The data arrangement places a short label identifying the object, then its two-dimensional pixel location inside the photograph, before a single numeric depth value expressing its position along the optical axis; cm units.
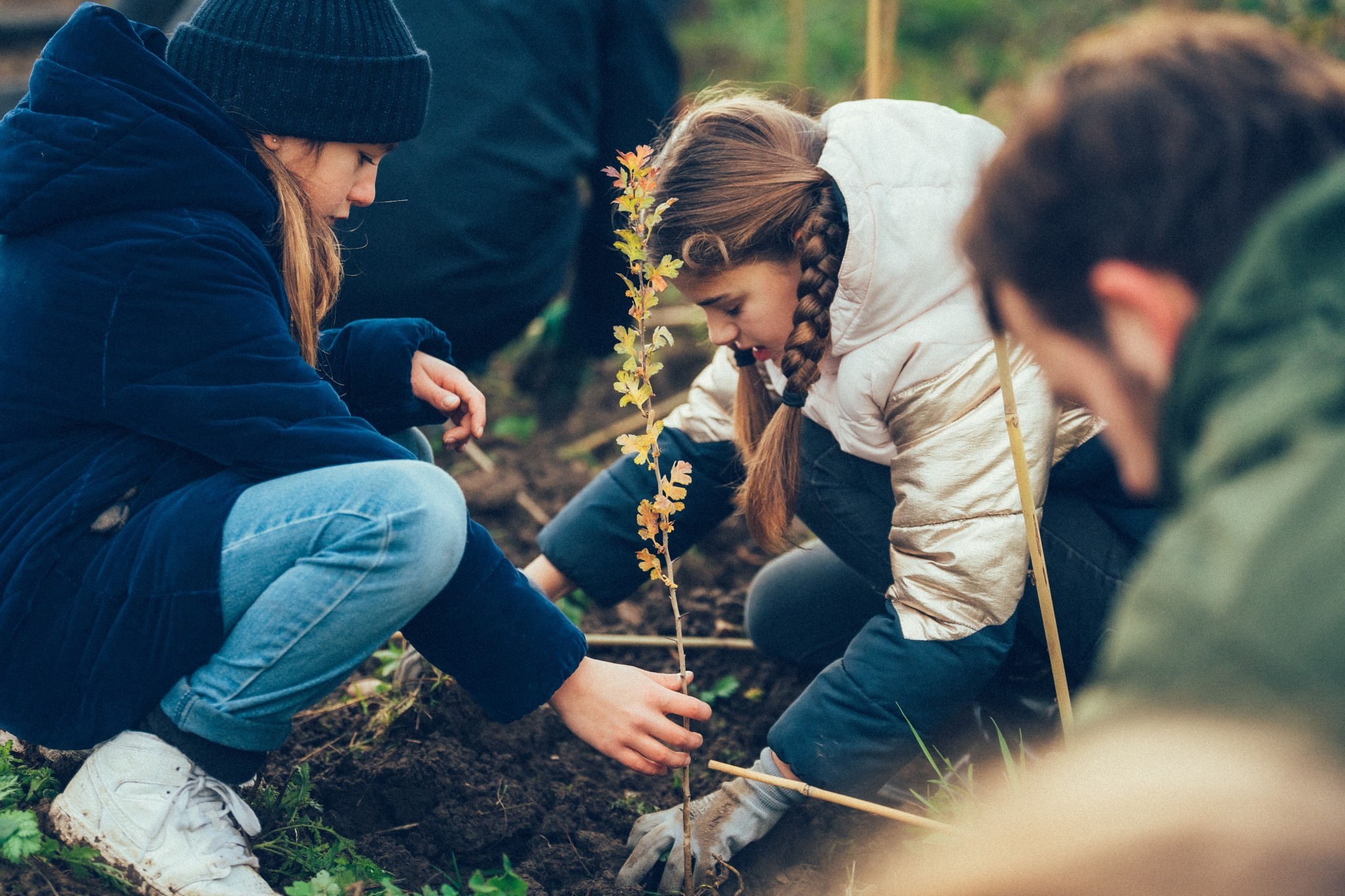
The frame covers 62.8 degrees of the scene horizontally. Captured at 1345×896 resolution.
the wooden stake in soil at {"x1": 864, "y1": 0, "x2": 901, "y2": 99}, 256
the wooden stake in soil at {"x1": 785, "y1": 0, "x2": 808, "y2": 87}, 477
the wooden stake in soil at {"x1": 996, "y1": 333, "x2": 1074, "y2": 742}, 158
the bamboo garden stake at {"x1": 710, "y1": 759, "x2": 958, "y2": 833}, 160
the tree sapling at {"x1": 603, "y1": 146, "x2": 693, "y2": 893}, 155
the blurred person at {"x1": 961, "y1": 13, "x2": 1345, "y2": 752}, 84
